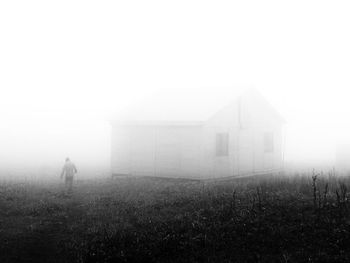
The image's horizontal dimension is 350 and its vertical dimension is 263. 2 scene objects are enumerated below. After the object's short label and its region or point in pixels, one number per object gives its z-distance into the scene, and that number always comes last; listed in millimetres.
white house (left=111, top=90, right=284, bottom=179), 27998
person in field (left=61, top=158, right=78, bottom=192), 22516
